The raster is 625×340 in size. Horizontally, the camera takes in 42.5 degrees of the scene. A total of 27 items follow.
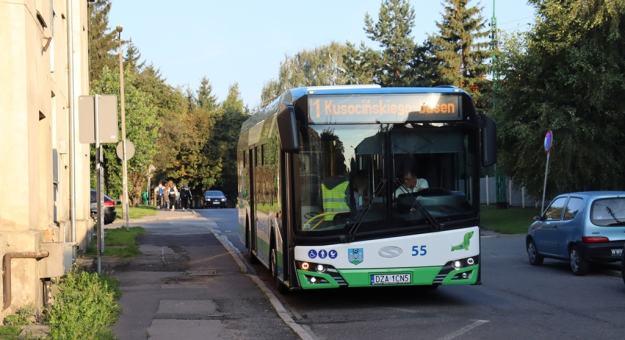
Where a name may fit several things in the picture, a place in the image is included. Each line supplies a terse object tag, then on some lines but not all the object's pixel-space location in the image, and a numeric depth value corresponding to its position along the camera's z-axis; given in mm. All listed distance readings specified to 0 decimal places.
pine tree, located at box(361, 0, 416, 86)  62938
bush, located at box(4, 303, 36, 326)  8875
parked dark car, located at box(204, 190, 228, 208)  62438
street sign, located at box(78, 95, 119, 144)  13625
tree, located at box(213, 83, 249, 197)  81125
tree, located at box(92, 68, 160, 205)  43294
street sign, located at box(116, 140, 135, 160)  25328
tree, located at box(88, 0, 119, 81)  76750
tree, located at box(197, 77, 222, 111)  106000
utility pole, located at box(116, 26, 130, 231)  25716
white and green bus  10227
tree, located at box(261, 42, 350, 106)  75062
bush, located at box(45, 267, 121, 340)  7996
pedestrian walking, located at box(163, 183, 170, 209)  53400
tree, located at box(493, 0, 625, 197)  25844
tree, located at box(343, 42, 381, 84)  63812
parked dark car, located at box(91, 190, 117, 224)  31909
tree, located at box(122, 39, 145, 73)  90600
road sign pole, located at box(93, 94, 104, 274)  13483
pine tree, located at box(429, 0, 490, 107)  58344
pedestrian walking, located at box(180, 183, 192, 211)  55356
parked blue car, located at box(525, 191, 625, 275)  13922
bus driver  10281
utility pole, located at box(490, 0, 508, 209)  39219
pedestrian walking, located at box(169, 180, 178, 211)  49094
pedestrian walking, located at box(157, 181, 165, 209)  56203
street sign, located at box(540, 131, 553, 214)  20797
